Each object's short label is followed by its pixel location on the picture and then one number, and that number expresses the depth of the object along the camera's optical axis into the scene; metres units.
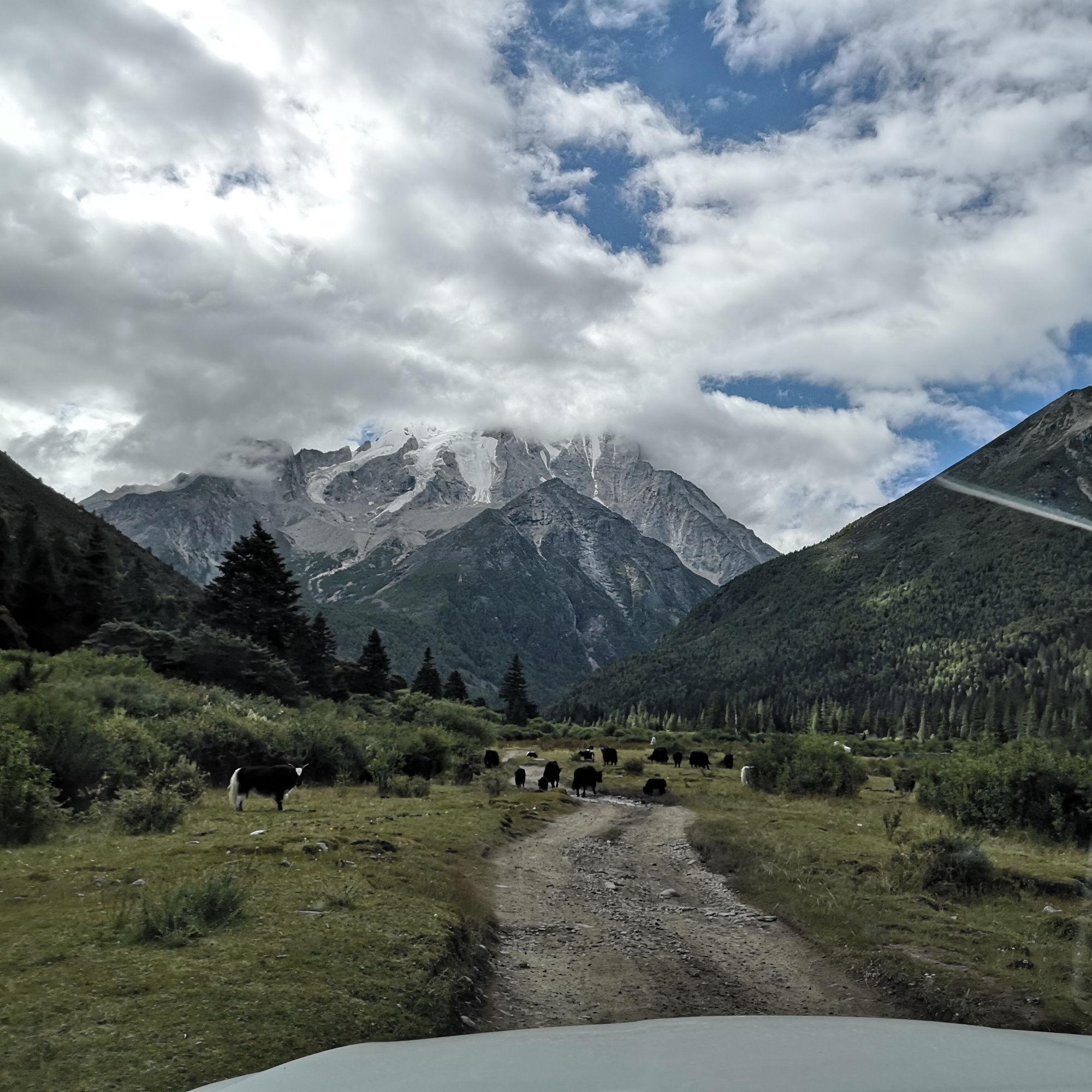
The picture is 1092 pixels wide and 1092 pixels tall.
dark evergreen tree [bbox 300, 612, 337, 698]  69.69
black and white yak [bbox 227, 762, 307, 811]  20.48
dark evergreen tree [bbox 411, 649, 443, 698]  112.69
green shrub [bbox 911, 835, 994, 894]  14.39
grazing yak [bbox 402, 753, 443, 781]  31.75
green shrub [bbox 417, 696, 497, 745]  55.66
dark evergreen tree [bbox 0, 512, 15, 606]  45.56
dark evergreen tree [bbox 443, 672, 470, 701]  116.56
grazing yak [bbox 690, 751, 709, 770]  52.72
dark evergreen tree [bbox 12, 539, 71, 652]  46.50
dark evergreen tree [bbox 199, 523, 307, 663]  55.47
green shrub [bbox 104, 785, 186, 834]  15.78
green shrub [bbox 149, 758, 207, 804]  18.55
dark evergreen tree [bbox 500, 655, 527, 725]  125.06
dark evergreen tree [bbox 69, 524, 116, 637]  50.06
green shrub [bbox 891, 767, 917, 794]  37.81
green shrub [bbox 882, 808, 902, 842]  20.22
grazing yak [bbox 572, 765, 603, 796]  37.44
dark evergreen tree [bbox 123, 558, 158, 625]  56.16
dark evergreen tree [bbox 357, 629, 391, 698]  90.94
